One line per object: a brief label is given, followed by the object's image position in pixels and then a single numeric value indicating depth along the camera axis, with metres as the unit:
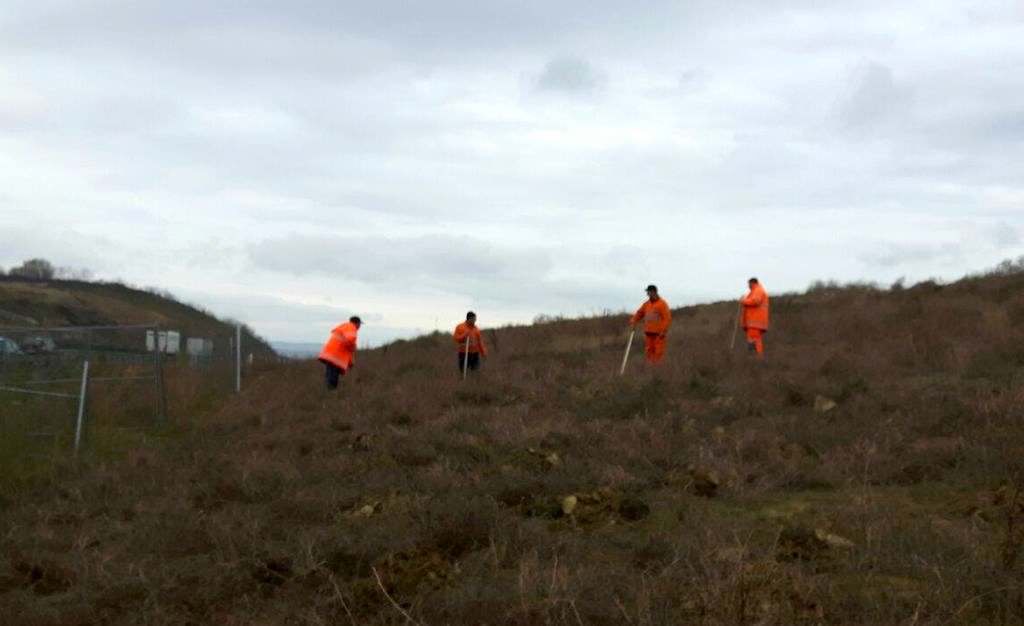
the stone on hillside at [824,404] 12.81
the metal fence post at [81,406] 13.98
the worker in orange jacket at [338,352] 18.94
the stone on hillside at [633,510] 8.18
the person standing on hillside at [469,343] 20.05
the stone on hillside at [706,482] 8.95
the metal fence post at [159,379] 17.27
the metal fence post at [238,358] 21.95
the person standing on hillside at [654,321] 19.23
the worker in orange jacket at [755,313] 19.44
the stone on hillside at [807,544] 6.75
